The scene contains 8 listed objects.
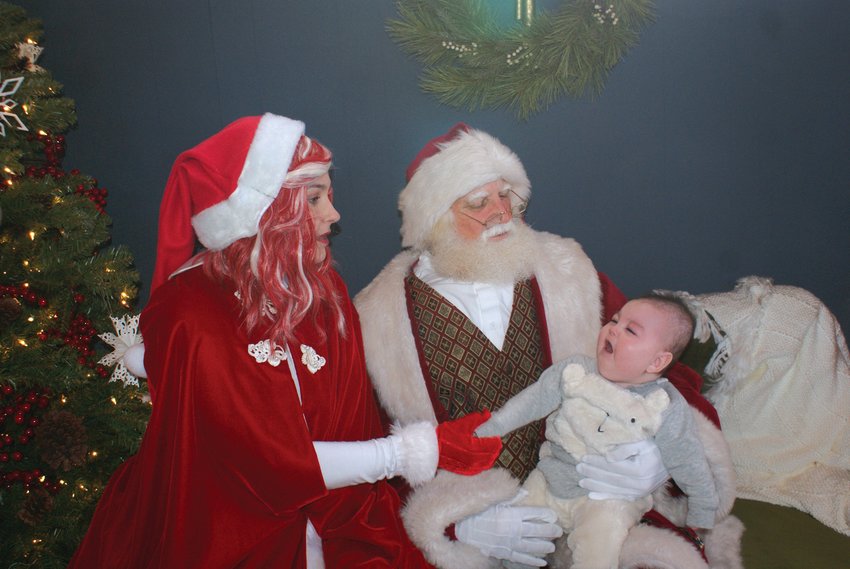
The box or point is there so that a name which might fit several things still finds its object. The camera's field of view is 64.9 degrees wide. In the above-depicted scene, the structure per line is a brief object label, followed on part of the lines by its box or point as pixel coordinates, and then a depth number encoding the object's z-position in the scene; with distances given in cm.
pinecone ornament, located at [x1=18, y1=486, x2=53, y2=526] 248
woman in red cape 192
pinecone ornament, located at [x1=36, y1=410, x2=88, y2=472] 244
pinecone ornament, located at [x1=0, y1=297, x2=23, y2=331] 240
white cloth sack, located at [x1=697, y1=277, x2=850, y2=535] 283
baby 208
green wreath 305
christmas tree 248
